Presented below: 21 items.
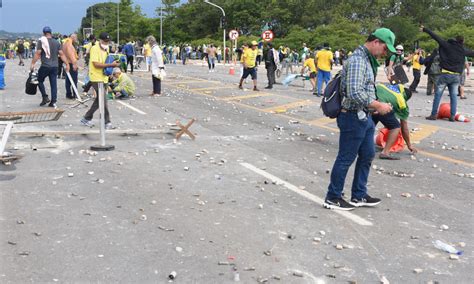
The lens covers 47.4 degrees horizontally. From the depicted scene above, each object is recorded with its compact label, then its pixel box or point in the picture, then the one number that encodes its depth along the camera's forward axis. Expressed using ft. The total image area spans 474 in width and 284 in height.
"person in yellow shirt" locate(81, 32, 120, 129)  32.91
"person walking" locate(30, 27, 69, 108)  45.19
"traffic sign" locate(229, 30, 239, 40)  145.40
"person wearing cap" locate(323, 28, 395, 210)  17.74
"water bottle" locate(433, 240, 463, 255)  15.96
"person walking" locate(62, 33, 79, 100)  49.62
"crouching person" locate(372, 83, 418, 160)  27.02
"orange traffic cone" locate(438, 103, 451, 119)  44.88
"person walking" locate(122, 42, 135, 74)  98.86
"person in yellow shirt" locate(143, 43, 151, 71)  93.30
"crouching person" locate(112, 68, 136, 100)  54.75
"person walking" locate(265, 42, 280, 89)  71.56
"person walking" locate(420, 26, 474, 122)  41.39
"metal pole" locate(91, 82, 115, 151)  28.73
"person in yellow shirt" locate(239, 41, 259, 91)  64.18
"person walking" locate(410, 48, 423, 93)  68.85
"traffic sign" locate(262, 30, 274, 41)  132.86
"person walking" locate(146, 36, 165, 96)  55.26
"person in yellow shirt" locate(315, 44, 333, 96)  59.77
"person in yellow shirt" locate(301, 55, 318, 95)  66.18
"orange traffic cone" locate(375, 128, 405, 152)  30.53
